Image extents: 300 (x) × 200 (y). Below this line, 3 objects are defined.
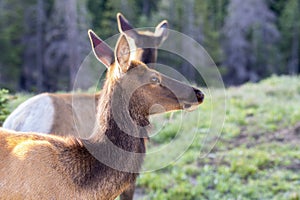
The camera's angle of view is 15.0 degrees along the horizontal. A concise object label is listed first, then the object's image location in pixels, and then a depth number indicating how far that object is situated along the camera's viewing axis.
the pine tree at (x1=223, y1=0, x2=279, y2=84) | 81.95
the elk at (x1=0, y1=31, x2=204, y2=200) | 8.99
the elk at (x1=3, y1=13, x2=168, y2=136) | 13.12
